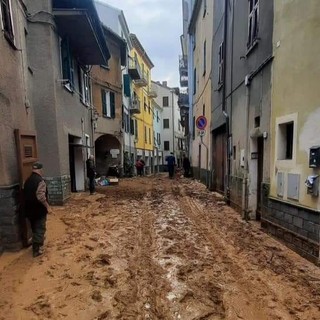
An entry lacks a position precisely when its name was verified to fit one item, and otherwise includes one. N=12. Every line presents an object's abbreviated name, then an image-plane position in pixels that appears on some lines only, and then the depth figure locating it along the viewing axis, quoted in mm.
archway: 21766
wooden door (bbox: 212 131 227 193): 11795
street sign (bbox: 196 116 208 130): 11322
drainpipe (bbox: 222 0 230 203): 10102
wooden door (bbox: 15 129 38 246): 5375
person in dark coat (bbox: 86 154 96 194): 12166
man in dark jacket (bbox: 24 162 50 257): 4973
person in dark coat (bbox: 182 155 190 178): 23988
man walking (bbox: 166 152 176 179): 22553
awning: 9156
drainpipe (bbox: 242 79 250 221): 7680
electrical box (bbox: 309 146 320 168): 4402
